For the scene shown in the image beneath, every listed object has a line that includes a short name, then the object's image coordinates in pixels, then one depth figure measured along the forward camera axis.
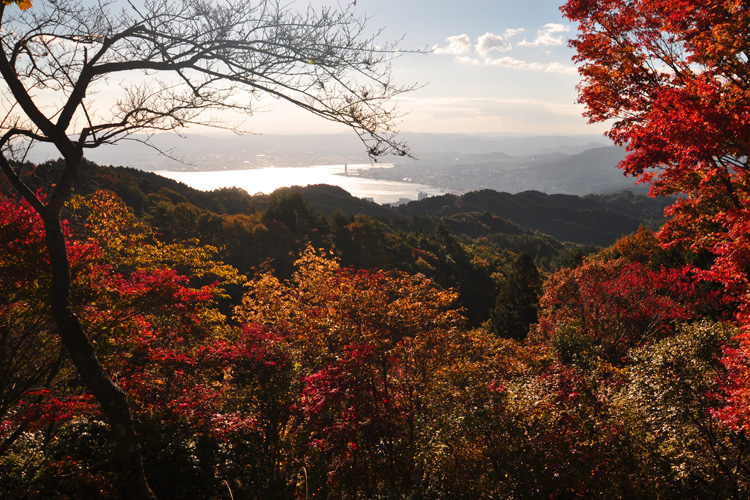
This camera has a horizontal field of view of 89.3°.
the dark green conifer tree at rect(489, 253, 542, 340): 31.27
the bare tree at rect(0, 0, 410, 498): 4.27
